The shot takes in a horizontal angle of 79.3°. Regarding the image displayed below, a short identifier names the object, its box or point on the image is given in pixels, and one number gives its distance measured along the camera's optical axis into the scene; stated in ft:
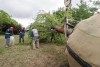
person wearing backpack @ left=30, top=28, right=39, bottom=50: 11.85
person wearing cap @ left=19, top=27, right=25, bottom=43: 15.77
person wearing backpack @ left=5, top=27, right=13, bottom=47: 13.32
